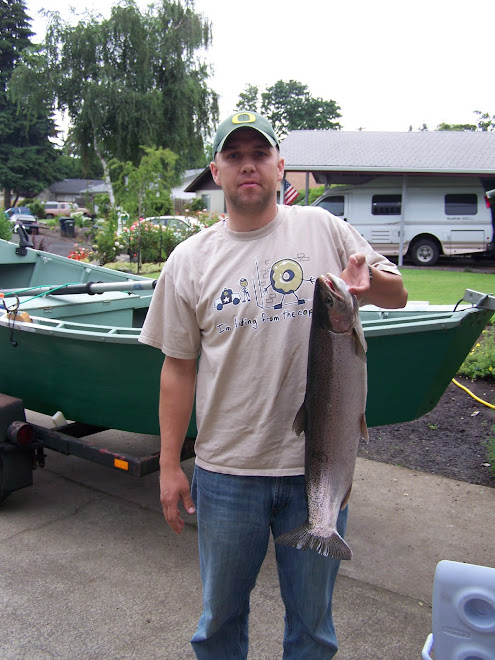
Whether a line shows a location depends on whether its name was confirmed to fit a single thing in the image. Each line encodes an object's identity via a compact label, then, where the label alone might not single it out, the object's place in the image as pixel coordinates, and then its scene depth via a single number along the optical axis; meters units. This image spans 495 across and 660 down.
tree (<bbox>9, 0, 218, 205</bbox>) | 30.97
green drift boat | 3.50
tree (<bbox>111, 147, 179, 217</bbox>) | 17.64
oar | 4.96
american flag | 19.97
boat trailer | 4.00
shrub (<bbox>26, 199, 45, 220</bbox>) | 49.94
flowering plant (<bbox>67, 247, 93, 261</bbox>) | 14.74
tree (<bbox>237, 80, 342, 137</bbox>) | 75.19
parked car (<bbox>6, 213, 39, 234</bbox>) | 33.28
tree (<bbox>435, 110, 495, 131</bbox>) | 60.06
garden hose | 5.83
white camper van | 18.32
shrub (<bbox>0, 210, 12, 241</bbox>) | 15.64
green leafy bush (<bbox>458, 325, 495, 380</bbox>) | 6.64
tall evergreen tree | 52.12
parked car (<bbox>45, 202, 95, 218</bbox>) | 52.64
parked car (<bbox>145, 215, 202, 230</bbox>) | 16.81
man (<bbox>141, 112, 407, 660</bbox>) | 1.94
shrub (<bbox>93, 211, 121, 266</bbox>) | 16.58
